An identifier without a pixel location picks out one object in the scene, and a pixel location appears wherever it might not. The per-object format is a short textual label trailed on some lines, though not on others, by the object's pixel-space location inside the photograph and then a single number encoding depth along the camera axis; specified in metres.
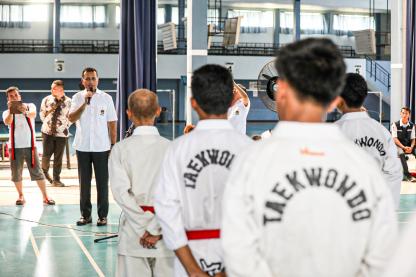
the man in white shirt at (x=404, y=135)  12.53
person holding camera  9.32
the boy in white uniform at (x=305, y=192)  1.96
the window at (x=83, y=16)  34.12
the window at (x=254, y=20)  36.22
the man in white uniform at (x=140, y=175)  3.62
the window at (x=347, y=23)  37.38
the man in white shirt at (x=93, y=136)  7.84
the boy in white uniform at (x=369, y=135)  4.07
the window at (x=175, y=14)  35.04
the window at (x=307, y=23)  37.12
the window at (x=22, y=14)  33.25
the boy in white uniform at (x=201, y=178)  2.71
